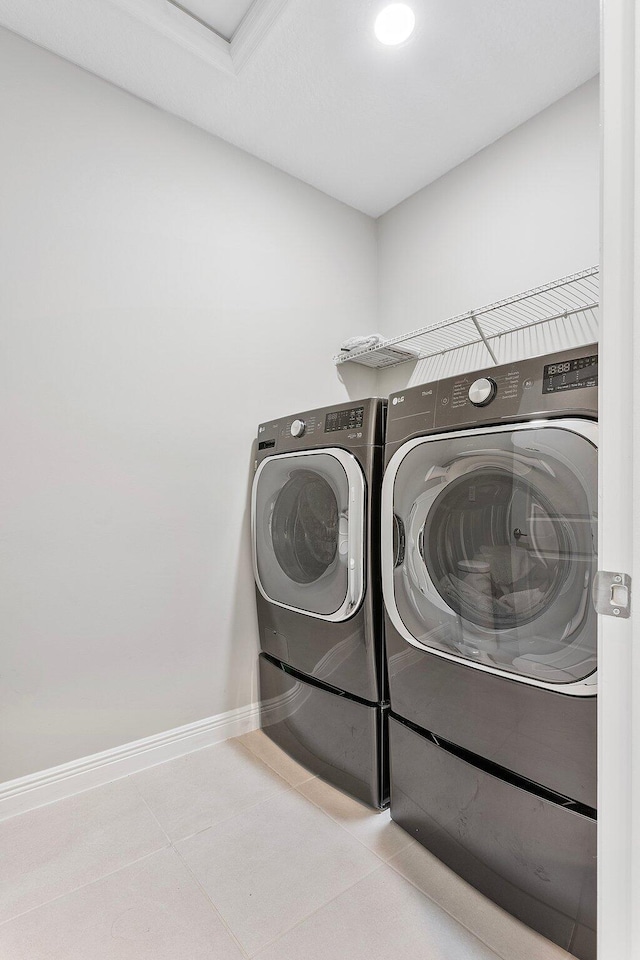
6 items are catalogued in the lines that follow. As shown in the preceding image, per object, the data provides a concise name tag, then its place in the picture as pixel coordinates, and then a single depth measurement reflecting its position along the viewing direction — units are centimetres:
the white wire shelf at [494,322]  176
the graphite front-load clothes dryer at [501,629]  106
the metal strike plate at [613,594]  67
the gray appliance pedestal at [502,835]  107
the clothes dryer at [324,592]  156
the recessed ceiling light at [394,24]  156
